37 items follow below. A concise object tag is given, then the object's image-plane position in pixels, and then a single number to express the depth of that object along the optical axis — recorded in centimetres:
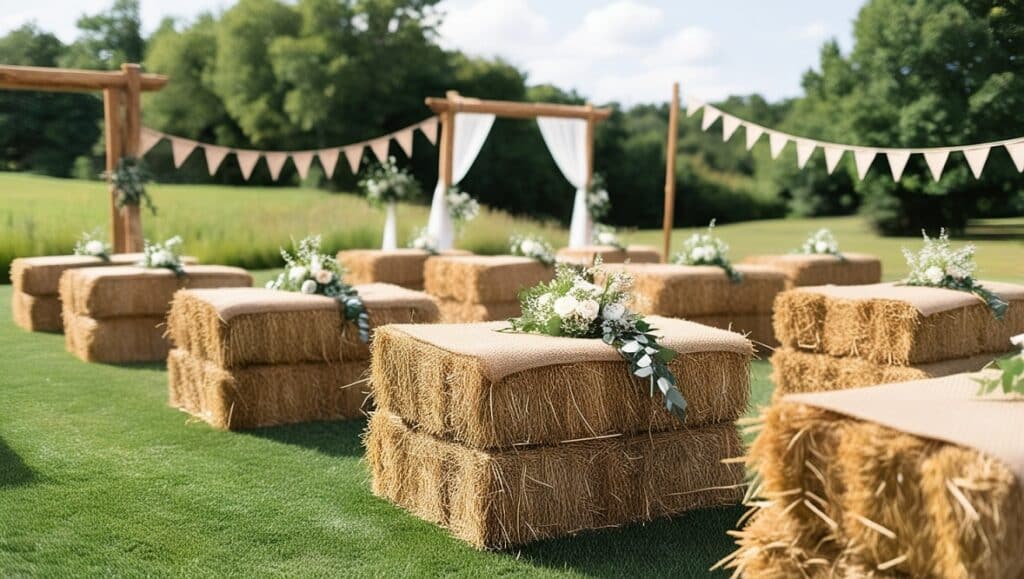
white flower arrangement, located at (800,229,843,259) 1145
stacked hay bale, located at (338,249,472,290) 1080
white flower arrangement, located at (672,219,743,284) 910
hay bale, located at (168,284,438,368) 590
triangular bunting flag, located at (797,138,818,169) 955
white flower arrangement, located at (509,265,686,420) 415
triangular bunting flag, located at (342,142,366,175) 1198
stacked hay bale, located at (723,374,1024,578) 231
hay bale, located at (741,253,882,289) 1083
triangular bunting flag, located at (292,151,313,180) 1170
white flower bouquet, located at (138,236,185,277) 849
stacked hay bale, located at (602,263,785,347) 859
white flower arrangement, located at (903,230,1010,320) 671
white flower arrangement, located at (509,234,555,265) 1030
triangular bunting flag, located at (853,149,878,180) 894
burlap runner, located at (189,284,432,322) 587
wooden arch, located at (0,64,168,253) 1022
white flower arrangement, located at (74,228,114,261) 985
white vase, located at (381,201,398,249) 1277
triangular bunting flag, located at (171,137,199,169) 1120
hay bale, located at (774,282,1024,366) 621
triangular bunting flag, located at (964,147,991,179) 785
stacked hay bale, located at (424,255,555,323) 959
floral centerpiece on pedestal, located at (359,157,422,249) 1313
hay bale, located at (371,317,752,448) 395
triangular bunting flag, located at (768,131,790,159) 991
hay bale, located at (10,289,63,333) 953
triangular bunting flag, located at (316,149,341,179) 1201
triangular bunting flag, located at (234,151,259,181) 1160
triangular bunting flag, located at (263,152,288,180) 1168
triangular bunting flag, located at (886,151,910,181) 871
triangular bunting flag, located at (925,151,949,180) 829
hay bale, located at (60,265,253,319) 806
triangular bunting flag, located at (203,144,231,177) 1161
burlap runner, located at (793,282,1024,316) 622
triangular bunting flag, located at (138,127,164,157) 1097
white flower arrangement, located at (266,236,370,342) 612
